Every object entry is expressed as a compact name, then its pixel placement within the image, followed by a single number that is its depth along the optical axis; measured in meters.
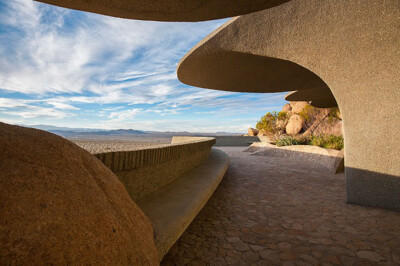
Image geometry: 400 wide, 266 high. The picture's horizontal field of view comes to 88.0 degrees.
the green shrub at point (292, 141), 12.34
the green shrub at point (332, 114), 18.09
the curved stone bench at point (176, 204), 2.25
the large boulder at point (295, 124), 23.52
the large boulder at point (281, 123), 23.97
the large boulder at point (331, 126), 19.33
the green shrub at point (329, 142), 9.59
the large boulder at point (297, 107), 24.99
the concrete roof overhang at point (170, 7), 2.09
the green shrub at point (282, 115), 23.16
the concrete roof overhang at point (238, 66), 5.09
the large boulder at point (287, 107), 29.03
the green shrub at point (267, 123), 21.06
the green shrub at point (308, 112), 21.77
